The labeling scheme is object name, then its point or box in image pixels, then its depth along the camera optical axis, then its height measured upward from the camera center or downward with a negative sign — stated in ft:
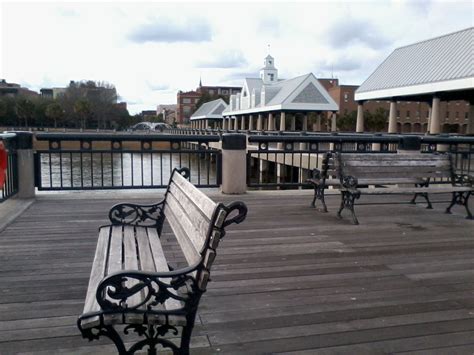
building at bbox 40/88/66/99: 534.49 +39.69
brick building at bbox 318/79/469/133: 331.16 +12.29
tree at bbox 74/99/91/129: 348.38 +11.92
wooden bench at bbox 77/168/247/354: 8.05 -3.19
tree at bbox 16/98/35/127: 332.06 +10.60
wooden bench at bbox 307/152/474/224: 23.77 -2.42
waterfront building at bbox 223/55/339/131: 197.67 +13.40
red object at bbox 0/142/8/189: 15.50 -1.28
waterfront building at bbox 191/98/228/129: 364.99 +9.94
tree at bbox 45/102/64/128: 339.57 +10.11
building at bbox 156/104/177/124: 611.02 +11.23
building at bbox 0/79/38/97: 427.04 +34.17
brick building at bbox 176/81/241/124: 547.49 +27.67
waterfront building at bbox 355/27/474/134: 118.42 +15.12
